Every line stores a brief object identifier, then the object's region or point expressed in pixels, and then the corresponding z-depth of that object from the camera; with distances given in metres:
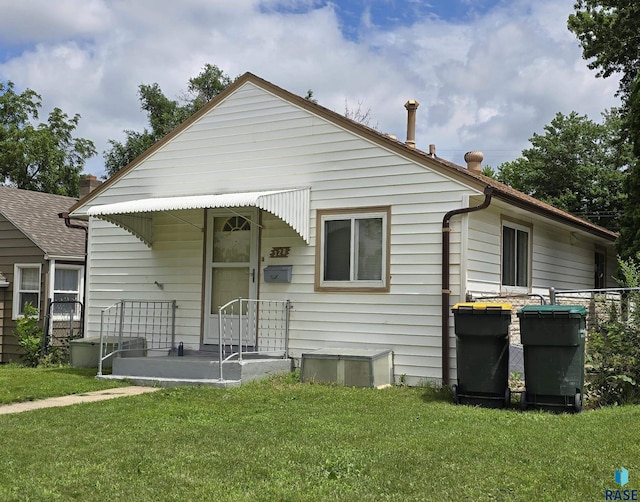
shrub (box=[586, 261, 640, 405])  8.11
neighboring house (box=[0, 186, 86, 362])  15.62
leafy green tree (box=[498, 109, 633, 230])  25.88
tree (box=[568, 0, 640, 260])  17.83
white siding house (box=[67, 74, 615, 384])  10.15
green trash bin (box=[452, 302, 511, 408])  8.34
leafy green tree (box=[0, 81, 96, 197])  31.95
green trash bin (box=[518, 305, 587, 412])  7.85
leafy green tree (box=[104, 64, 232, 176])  33.69
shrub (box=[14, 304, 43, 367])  14.38
